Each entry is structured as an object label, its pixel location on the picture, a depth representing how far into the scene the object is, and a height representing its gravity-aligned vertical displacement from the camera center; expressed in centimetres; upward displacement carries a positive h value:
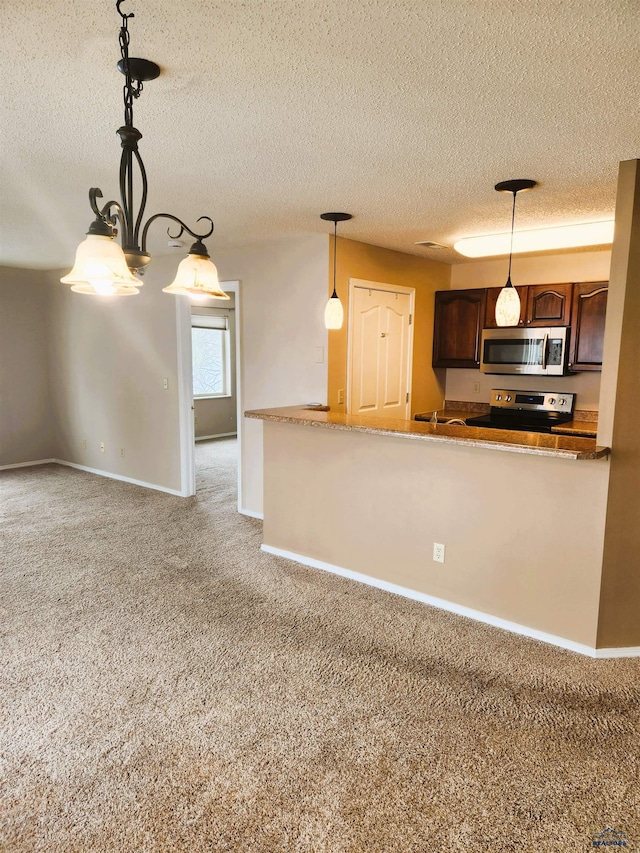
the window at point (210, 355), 827 -7
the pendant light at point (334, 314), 361 +25
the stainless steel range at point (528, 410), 456 -51
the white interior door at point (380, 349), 439 +2
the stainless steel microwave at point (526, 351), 430 +2
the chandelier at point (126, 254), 147 +29
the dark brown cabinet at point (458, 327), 493 +24
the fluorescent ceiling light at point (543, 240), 373 +84
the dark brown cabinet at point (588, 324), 412 +23
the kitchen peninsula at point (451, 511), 271 -93
